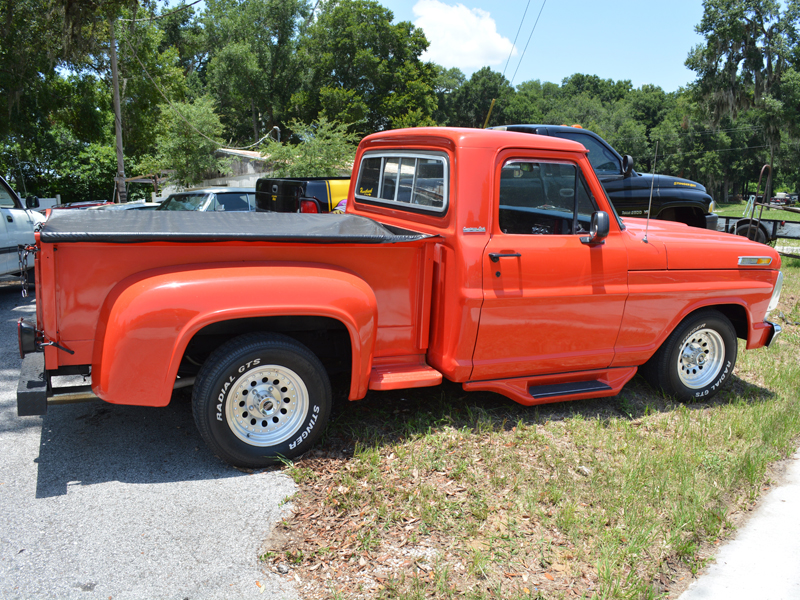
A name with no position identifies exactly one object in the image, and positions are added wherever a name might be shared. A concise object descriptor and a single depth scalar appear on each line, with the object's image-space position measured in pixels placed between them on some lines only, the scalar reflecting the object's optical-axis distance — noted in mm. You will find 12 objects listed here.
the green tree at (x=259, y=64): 52844
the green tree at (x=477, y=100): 74188
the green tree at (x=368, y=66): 49938
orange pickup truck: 3240
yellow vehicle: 9305
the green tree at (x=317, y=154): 18639
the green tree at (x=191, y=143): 25500
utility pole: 23219
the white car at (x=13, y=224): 7816
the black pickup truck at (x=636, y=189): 8875
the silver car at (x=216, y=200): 11477
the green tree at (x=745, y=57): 40188
